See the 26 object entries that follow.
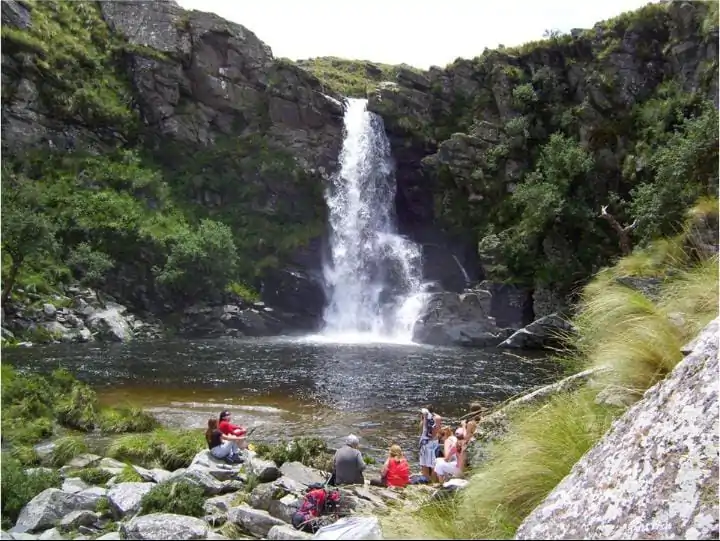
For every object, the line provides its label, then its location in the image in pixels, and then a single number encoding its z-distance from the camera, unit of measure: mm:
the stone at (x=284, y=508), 8828
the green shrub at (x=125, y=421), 16608
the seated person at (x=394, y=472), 11156
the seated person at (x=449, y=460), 10672
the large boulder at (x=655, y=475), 3221
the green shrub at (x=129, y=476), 10938
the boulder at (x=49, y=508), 8781
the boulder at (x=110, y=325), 39906
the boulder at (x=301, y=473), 11812
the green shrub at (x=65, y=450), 12695
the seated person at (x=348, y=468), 10705
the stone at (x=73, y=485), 10313
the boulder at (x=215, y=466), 11242
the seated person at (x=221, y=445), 12508
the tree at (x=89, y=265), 44188
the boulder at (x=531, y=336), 40062
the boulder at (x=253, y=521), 8273
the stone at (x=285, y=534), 6477
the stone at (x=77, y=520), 8609
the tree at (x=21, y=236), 37156
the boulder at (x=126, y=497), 9055
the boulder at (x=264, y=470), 11039
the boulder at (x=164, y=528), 6961
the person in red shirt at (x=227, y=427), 13883
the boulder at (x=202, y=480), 10117
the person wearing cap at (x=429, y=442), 12281
